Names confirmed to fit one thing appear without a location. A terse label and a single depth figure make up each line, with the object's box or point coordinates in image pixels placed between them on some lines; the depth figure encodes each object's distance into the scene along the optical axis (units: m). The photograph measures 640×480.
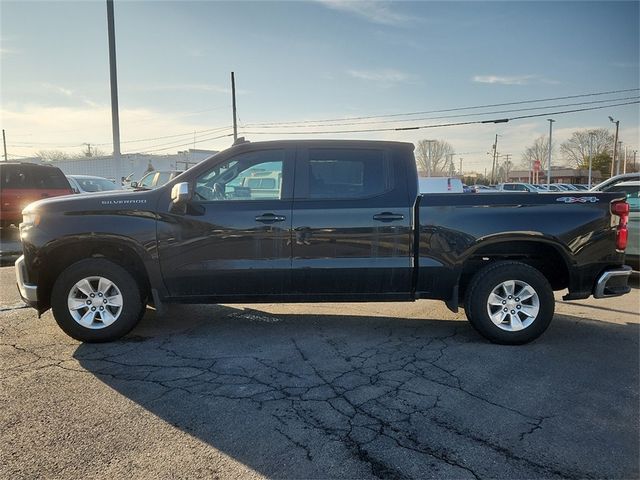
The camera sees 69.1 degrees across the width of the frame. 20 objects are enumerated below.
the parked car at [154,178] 18.64
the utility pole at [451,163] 97.28
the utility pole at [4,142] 71.72
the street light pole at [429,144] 91.60
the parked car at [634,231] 7.70
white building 44.22
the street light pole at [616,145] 55.97
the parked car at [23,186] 11.68
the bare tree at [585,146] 84.56
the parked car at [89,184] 14.86
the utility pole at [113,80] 16.25
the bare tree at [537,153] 104.71
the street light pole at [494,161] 87.88
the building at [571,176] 80.69
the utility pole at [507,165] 106.51
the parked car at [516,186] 36.07
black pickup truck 4.66
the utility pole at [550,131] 55.97
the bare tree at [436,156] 112.01
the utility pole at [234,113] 34.00
